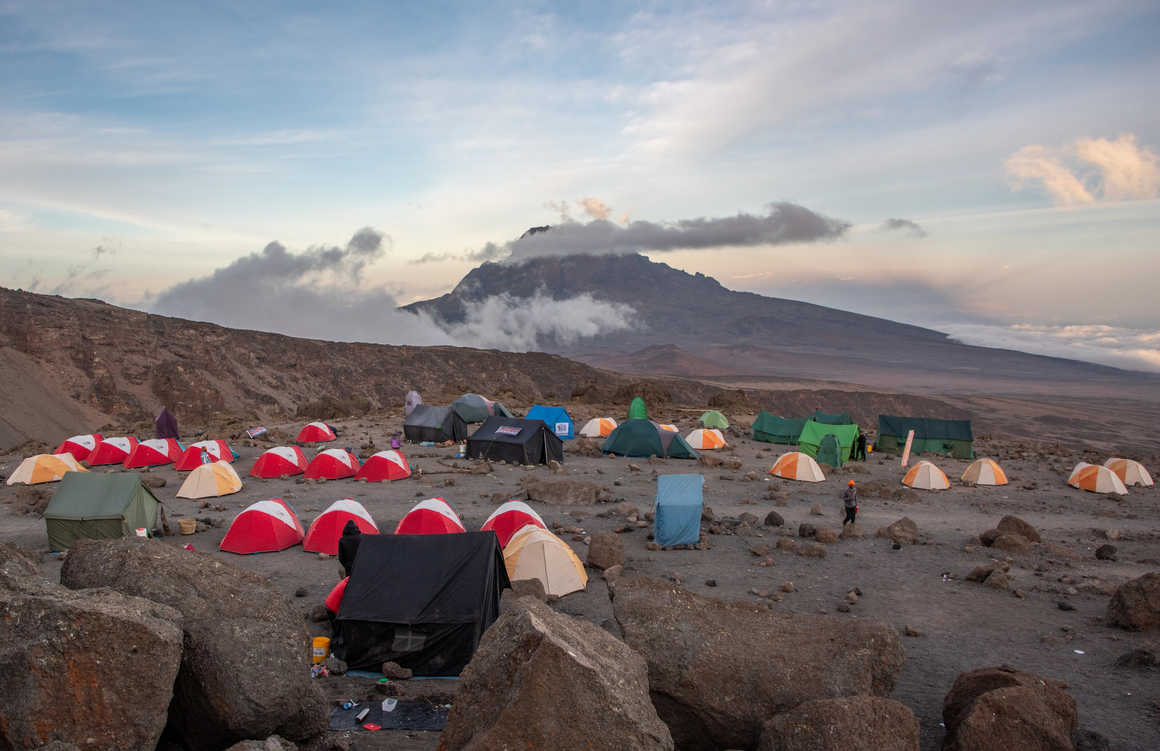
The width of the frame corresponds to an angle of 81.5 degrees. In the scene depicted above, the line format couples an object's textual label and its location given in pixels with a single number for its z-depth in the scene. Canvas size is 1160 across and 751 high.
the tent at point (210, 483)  19.30
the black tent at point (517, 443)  25.05
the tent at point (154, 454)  24.17
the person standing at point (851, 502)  16.44
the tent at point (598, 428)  33.03
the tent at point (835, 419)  32.97
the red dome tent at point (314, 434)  29.95
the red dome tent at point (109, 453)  24.75
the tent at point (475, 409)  34.38
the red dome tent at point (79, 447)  24.83
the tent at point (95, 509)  13.64
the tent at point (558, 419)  32.62
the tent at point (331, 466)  21.86
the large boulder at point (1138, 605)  10.27
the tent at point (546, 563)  11.52
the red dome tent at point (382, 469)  21.69
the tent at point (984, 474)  24.47
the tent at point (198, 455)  22.86
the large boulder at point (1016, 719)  6.15
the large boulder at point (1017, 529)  15.71
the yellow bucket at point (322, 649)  9.00
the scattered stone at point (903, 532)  15.73
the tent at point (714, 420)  37.44
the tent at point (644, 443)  28.06
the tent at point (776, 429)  33.78
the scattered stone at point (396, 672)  8.62
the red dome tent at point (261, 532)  13.95
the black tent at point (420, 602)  8.80
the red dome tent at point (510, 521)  13.30
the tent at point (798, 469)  23.94
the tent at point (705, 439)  30.72
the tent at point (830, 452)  26.84
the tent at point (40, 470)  20.73
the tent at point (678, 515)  14.95
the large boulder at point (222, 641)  5.90
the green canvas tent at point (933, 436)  31.95
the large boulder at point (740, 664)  6.52
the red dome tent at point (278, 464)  22.07
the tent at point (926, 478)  23.33
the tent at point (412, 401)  33.34
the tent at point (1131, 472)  25.47
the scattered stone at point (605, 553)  13.14
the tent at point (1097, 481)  23.92
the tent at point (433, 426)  29.88
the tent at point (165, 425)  27.95
